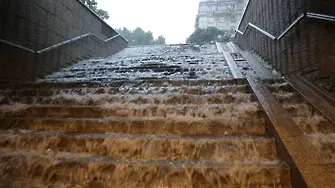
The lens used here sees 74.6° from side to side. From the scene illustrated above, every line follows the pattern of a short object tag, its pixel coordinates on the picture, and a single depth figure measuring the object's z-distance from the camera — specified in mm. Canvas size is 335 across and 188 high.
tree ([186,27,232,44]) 22141
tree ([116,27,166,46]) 29453
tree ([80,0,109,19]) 17134
